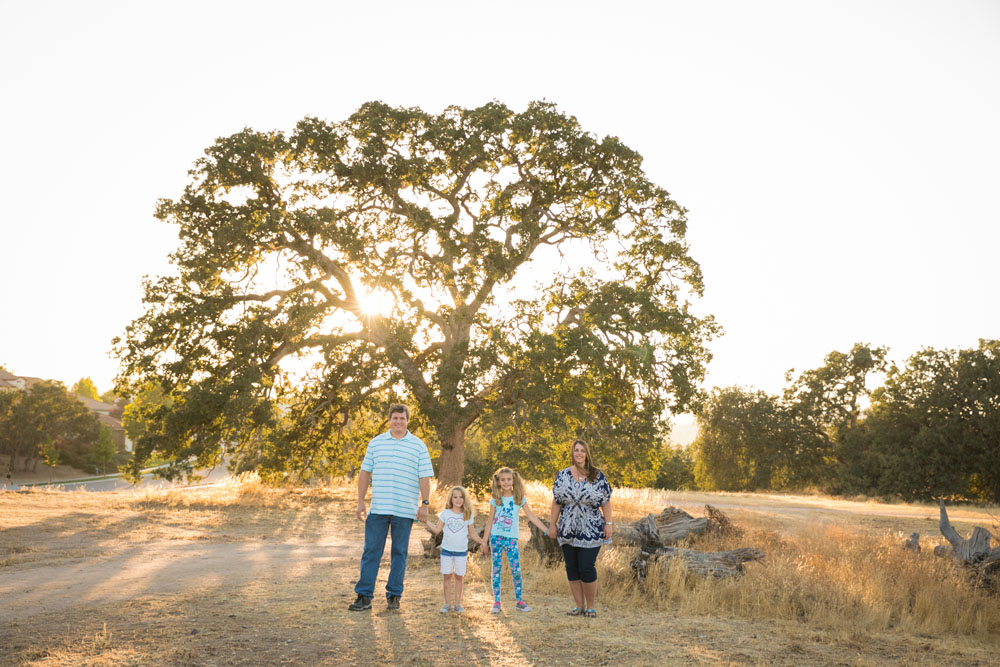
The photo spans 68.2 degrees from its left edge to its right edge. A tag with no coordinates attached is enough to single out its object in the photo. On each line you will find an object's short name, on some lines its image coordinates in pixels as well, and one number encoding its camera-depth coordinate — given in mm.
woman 7777
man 7645
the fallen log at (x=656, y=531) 10898
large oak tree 20641
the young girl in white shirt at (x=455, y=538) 7723
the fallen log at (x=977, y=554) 9914
